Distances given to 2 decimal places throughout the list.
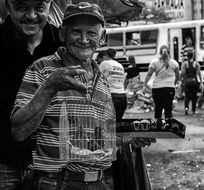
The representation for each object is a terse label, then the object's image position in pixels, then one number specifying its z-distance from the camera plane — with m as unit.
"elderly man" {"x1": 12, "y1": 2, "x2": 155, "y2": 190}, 2.19
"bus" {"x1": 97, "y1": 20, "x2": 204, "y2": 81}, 21.10
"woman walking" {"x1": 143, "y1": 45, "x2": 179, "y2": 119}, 10.52
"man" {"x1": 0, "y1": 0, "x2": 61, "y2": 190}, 2.41
